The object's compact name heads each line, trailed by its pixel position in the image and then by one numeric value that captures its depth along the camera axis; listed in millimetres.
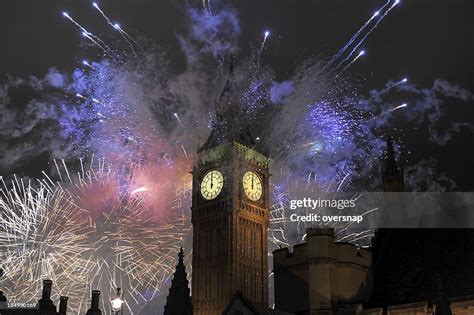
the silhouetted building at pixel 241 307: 52750
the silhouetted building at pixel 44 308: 77625
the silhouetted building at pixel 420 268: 54094
